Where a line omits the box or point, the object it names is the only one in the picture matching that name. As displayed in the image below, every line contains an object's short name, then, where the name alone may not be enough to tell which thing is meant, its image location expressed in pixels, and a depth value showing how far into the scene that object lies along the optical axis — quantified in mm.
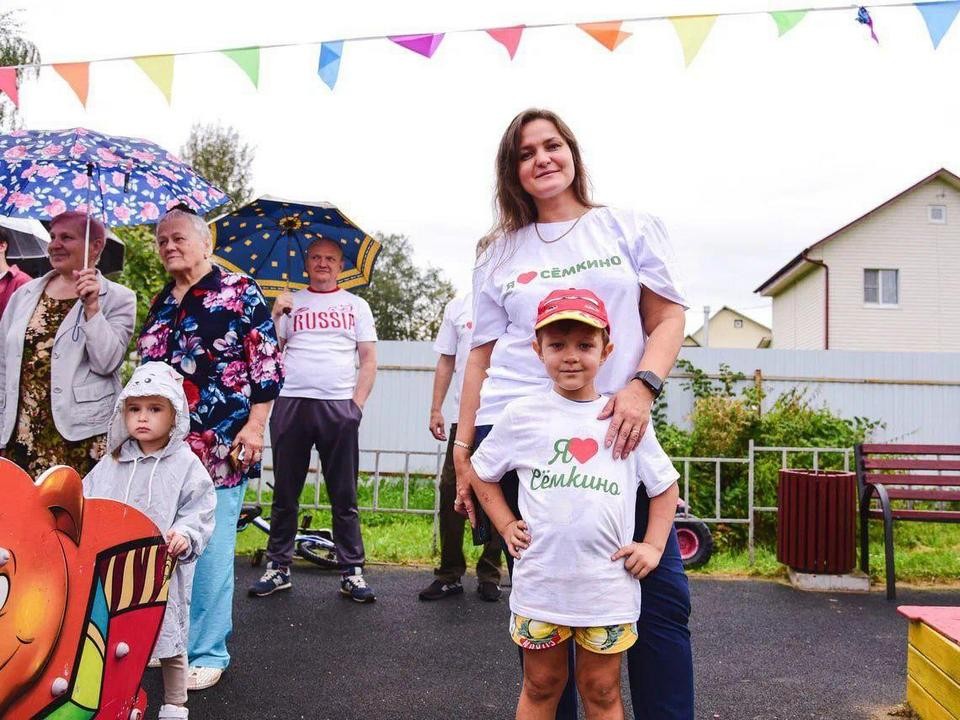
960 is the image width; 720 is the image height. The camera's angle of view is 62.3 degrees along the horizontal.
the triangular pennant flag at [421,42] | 5465
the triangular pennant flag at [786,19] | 5043
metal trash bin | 5246
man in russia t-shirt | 4660
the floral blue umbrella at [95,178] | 3131
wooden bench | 5062
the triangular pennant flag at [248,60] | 5449
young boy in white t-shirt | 1889
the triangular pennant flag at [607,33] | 5324
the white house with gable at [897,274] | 21984
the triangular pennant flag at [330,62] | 5500
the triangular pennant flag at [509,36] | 5371
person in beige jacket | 3197
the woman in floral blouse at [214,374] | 3178
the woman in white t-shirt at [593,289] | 2012
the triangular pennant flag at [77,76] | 5410
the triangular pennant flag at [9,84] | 4918
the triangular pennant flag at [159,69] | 5332
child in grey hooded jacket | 2627
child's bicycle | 5438
